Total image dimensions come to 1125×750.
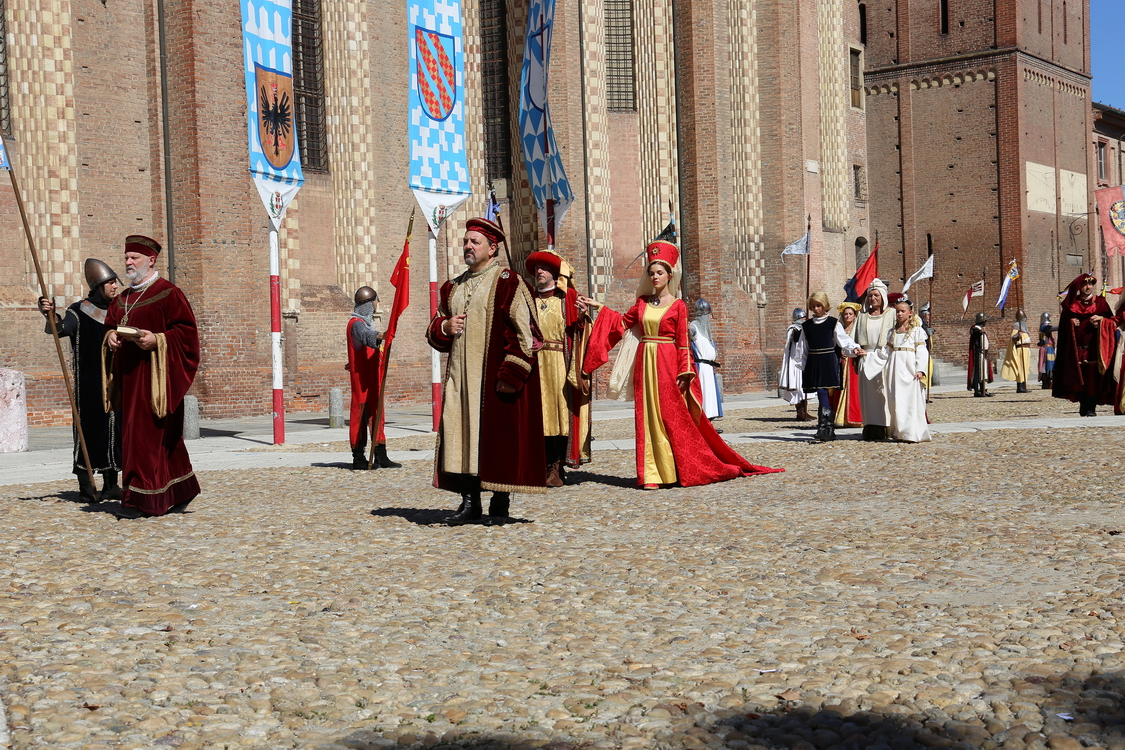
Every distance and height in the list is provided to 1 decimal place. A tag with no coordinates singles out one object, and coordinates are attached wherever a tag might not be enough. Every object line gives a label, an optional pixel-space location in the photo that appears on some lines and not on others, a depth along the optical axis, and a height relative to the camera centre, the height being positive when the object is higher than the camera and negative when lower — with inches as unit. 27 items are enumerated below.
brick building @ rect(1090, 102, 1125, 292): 2055.9 +290.7
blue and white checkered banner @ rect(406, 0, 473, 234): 637.3 +122.3
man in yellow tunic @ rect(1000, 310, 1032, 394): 1047.6 -34.7
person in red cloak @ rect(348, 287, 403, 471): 482.9 -16.6
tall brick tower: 1673.2 +256.5
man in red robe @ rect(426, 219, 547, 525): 305.7 -14.4
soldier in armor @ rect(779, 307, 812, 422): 719.1 -36.9
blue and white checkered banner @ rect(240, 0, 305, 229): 577.9 +116.1
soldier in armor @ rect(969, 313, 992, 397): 976.9 -28.9
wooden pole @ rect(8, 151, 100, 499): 368.9 -19.2
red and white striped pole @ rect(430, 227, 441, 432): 616.0 -15.7
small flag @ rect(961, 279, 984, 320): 1300.4 +33.7
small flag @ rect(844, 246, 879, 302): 662.5 +26.8
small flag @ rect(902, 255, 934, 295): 1044.3 +44.9
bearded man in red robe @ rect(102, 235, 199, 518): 339.6 -10.8
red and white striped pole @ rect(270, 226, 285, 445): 595.8 +1.2
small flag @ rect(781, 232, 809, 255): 1068.3 +69.4
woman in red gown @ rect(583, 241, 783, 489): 407.2 -19.5
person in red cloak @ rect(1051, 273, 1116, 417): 666.2 -18.3
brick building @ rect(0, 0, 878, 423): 771.4 +142.2
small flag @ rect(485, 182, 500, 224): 718.9 +78.5
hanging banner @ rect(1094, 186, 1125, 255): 1136.6 +97.5
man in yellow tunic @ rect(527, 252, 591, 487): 404.5 -11.1
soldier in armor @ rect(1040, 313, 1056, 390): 1100.7 -34.1
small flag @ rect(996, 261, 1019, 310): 1122.7 +34.0
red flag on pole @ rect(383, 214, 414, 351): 414.6 +17.3
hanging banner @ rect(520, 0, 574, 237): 529.7 +96.6
